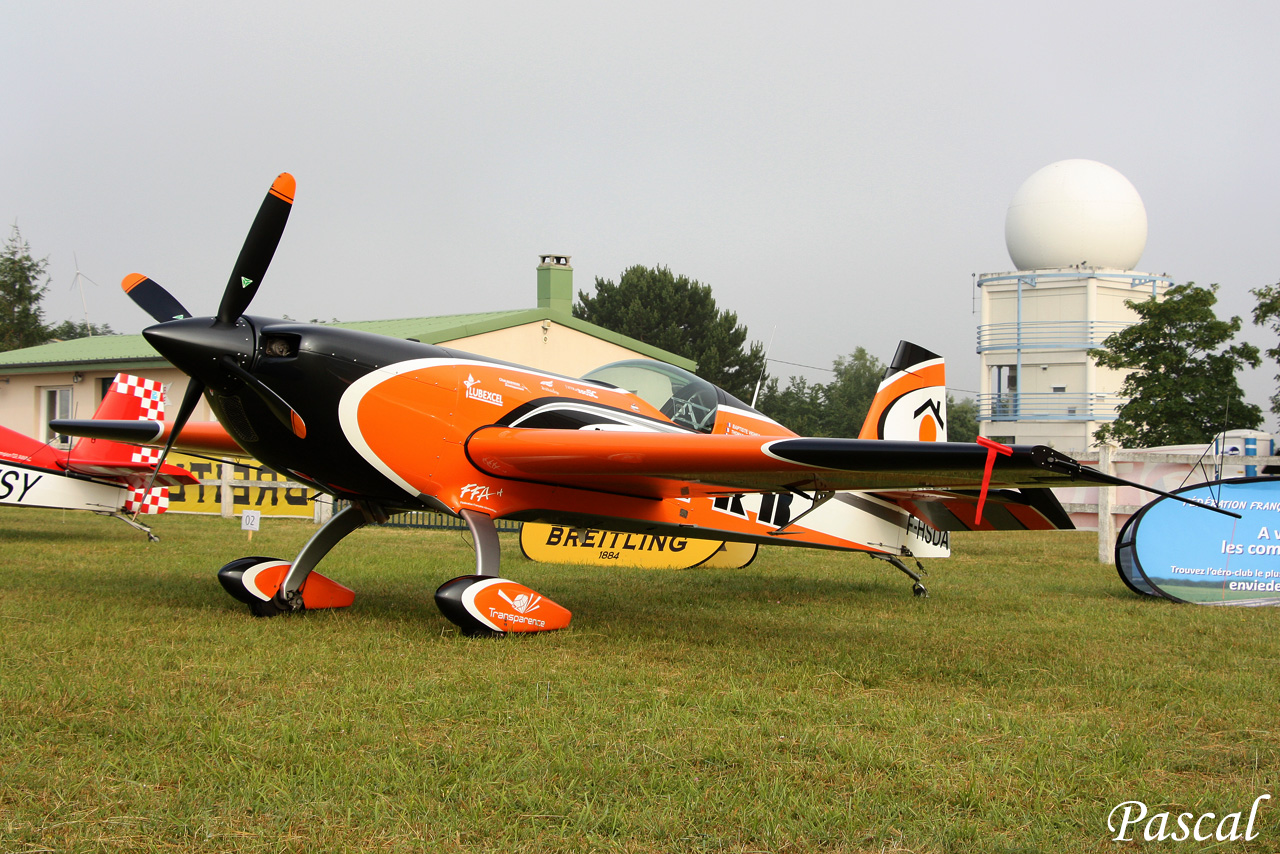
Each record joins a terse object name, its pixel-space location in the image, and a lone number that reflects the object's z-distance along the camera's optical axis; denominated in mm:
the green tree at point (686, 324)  55338
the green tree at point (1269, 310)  26297
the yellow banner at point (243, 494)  18875
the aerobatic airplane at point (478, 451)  6406
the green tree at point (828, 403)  70562
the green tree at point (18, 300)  40219
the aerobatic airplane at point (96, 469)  13531
